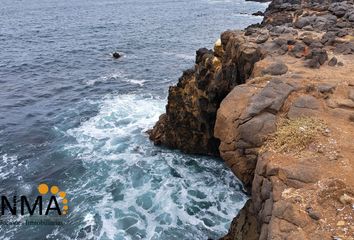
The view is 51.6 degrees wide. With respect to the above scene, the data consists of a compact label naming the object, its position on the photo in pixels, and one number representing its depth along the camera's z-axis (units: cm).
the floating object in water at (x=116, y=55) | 5594
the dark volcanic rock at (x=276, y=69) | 1747
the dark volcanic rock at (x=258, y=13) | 9534
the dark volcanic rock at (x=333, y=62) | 1869
